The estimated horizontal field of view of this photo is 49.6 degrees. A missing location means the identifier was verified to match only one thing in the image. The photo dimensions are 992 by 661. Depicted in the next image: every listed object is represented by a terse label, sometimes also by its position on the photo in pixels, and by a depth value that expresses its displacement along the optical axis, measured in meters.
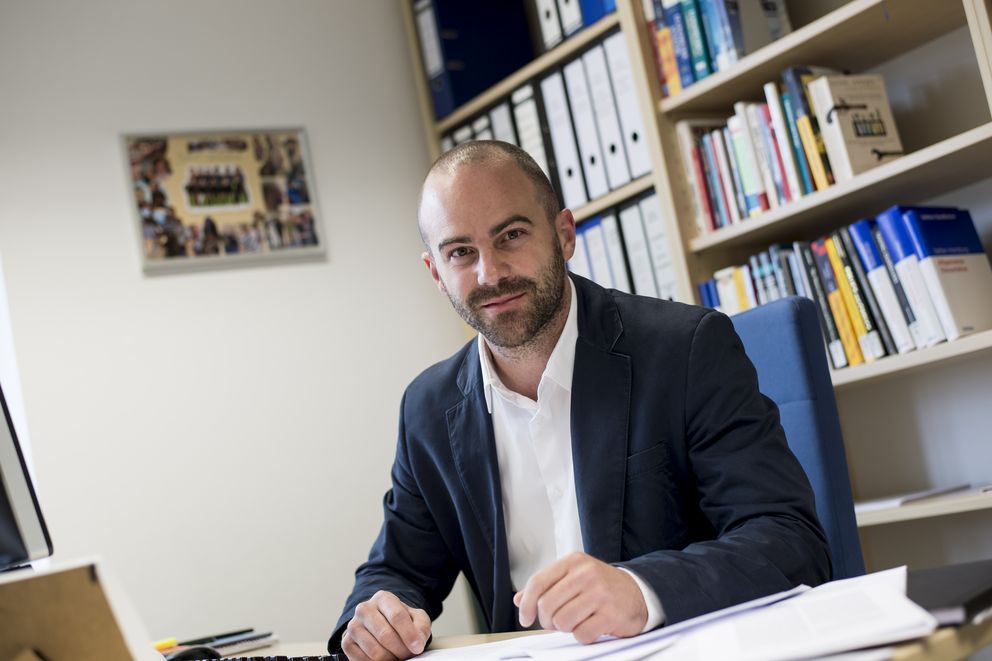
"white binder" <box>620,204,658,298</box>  2.73
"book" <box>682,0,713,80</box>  2.49
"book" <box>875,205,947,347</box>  2.12
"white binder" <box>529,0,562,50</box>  2.96
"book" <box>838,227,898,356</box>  2.21
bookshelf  2.14
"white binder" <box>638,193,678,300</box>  2.68
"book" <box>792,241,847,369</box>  2.30
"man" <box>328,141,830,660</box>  1.22
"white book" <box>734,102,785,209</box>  2.40
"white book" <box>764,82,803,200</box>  2.33
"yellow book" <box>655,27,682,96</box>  2.57
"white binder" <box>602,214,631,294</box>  2.80
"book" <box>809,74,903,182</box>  2.24
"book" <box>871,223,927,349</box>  2.15
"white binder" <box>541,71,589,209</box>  2.91
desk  0.66
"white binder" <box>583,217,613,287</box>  2.86
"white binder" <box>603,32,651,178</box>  2.70
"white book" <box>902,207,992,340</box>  2.10
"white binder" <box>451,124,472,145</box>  3.24
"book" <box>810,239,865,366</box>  2.27
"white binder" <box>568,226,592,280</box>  2.92
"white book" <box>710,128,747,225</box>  2.48
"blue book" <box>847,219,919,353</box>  2.17
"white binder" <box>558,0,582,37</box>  2.88
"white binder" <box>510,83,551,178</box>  3.00
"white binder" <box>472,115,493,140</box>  3.17
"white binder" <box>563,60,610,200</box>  2.84
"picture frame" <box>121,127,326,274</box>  2.93
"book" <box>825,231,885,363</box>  2.23
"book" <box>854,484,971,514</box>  2.21
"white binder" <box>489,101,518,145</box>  3.08
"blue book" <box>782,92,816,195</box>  2.33
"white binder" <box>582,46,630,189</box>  2.77
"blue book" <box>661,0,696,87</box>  2.53
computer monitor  0.92
